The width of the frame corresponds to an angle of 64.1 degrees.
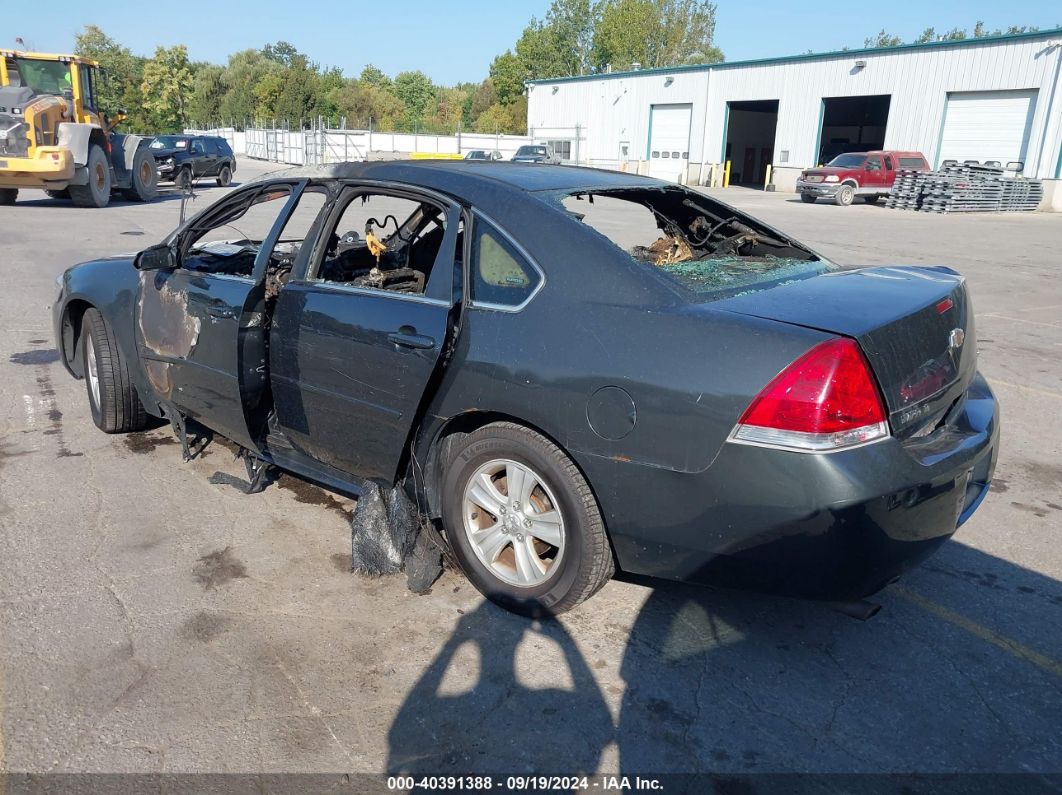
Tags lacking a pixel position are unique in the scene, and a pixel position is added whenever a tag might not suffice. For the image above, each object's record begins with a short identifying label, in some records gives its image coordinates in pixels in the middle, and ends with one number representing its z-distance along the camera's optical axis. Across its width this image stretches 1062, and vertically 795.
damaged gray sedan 2.62
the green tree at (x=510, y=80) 87.75
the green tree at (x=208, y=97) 88.06
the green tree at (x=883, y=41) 93.88
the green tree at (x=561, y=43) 85.38
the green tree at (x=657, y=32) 77.75
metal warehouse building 30.61
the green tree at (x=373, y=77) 106.01
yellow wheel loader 18.12
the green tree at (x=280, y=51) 128.62
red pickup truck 30.72
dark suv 28.47
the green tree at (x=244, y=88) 80.75
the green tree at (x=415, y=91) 97.88
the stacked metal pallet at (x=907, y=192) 28.86
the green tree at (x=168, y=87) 70.50
